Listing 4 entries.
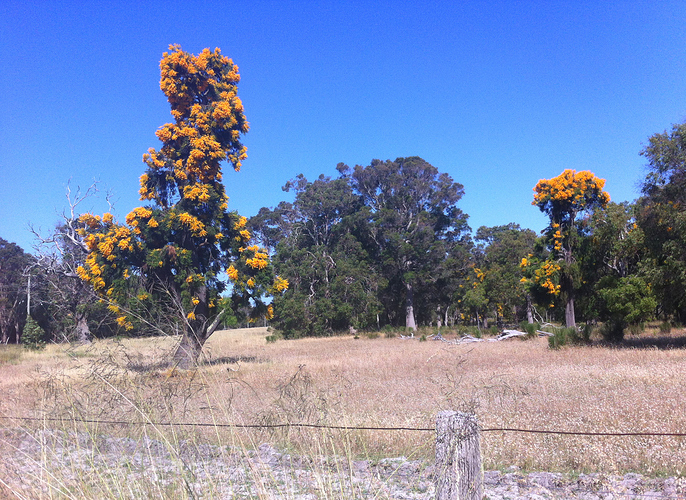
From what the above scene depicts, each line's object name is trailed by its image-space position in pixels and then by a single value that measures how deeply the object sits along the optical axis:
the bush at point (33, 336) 24.36
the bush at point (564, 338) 18.12
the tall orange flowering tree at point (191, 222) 16.75
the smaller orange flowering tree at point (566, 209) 24.20
